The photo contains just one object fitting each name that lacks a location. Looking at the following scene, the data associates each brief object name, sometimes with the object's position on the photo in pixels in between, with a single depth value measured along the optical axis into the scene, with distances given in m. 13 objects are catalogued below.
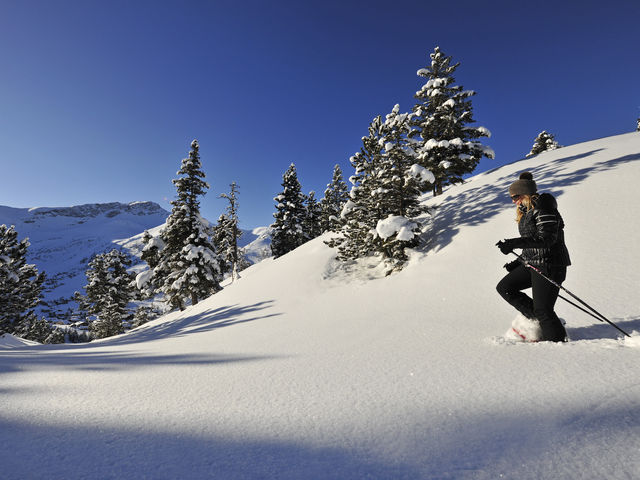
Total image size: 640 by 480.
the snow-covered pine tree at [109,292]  31.00
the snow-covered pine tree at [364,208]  9.35
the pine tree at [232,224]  30.50
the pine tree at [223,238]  33.09
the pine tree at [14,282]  17.14
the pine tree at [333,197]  33.84
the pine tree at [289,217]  29.16
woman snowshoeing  2.78
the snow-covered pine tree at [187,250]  18.86
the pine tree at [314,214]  34.88
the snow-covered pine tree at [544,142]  34.97
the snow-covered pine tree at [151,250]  20.72
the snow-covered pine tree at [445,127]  16.73
